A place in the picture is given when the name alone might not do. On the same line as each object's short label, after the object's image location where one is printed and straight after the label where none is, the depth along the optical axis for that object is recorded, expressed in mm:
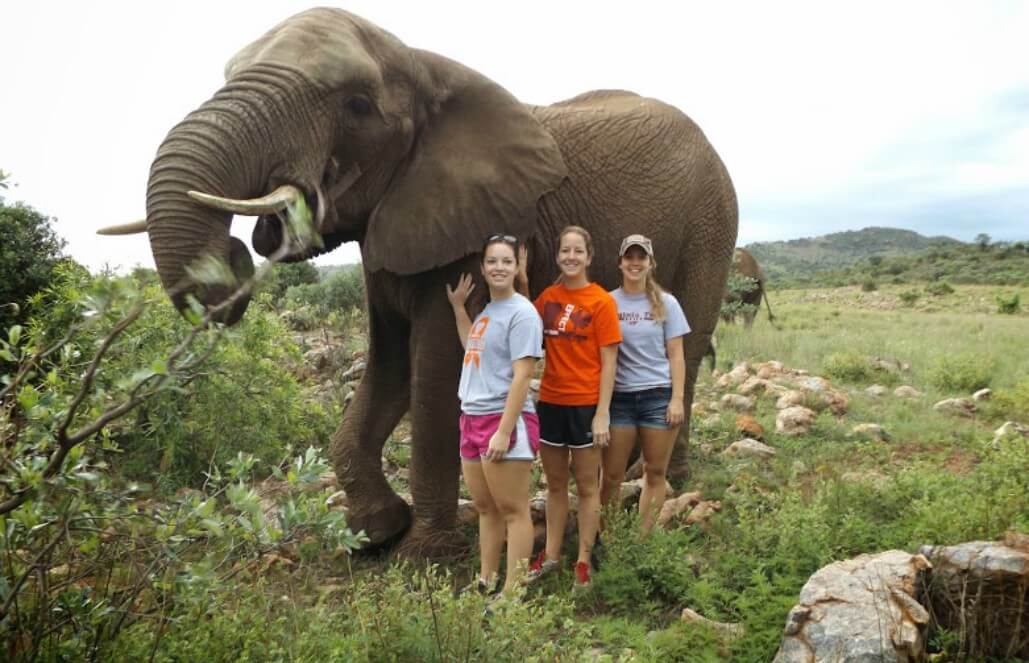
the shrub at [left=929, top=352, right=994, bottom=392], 10172
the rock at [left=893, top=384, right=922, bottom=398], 9680
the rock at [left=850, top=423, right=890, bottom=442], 7668
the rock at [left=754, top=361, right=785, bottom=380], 10914
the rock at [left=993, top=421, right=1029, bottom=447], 5910
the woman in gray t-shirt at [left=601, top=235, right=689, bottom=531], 4820
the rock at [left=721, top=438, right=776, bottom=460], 7219
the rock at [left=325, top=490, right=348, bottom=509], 6248
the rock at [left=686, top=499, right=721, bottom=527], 5547
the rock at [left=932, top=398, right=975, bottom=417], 8703
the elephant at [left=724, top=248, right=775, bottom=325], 20045
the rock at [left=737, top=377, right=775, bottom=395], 9703
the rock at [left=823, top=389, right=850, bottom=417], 8867
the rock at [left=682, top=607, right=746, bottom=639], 3887
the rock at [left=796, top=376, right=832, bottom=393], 9469
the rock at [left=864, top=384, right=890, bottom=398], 9911
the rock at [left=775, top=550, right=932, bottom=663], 3334
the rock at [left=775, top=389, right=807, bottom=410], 8742
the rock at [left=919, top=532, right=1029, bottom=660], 3527
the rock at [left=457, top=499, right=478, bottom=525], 5816
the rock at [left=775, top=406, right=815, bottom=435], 7953
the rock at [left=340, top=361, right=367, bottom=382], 10055
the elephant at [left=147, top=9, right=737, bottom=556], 3762
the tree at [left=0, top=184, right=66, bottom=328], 9469
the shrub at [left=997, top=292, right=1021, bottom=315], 25062
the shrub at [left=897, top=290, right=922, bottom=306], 30594
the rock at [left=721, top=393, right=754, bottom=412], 9031
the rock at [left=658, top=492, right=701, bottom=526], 5600
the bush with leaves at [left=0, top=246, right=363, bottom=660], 2416
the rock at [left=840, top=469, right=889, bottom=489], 5656
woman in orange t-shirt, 4516
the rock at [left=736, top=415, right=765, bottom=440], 7828
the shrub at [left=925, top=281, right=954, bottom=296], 33250
